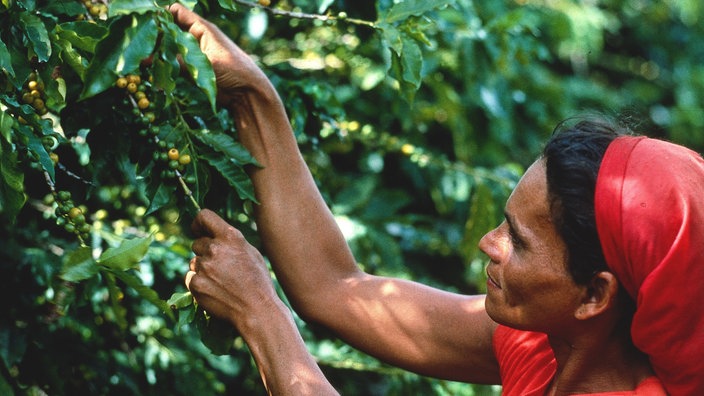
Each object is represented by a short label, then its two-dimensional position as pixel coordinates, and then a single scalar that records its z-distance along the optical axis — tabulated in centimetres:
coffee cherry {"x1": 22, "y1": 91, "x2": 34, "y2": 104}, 207
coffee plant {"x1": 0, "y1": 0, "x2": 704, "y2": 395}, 198
